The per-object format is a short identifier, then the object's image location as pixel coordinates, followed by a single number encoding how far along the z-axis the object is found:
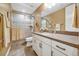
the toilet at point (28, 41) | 1.91
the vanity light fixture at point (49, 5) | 1.84
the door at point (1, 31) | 1.72
